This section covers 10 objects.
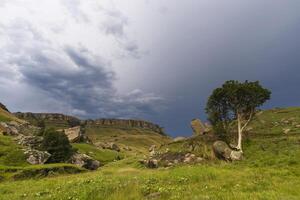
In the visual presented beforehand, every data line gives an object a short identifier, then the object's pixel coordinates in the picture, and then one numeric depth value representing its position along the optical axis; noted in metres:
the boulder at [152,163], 24.73
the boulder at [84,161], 35.31
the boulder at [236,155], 21.79
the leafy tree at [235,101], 28.71
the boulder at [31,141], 38.00
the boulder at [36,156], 28.13
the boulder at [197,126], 47.76
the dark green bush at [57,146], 35.39
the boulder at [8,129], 52.11
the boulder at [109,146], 69.81
